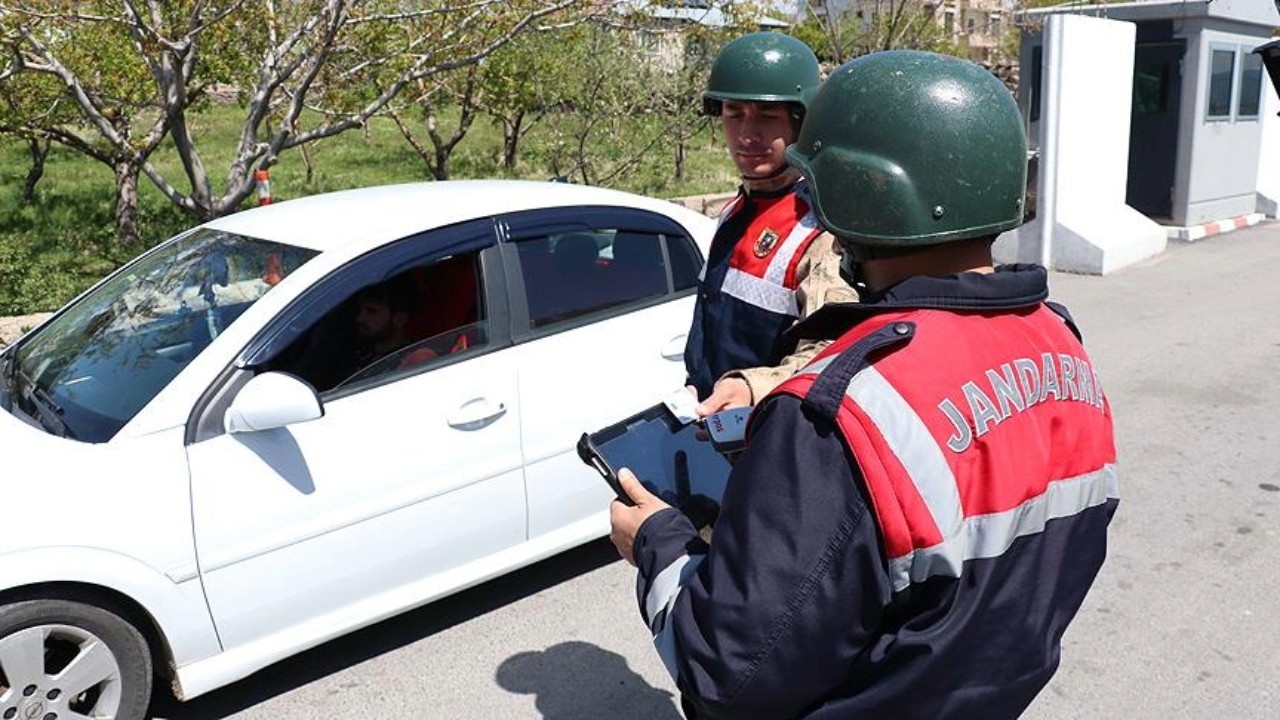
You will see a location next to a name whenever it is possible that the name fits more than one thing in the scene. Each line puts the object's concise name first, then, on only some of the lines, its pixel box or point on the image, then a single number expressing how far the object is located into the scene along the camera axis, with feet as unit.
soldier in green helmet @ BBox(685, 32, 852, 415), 8.68
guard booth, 40.32
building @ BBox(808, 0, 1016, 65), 43.80
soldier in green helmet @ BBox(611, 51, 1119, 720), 4.20
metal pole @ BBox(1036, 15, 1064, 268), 34.81
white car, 9.81
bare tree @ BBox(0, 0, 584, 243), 21.25
